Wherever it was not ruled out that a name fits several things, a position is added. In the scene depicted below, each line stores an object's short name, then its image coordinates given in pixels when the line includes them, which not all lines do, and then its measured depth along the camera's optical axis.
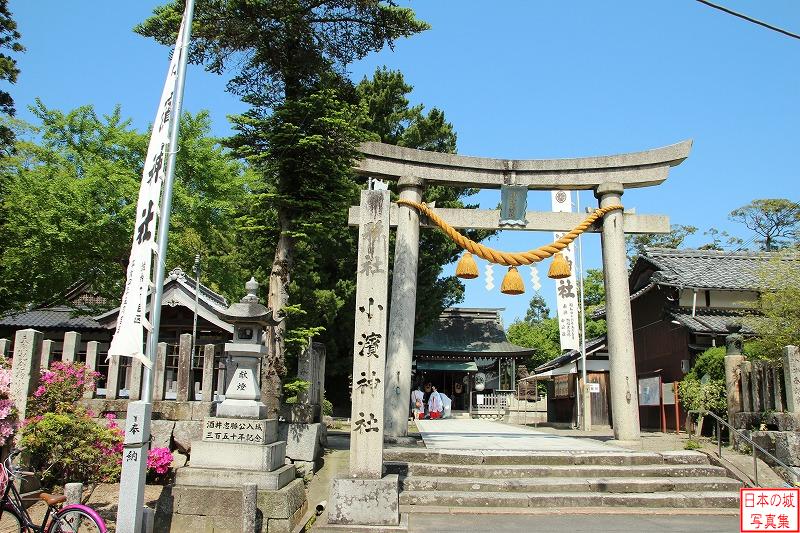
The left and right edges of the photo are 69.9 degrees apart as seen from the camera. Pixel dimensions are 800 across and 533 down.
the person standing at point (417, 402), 27.02
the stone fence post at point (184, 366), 11.05
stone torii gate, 12.23
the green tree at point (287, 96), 11.27
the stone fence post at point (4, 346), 10.34
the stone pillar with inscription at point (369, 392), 7.38
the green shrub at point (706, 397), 15.76
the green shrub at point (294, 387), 11.16
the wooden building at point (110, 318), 22.41
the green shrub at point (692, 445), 11.36
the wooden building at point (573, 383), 23.81
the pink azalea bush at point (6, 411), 8.68
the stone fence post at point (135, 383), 10.86
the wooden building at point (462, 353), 36.03
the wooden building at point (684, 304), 19.55
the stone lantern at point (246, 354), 8.81
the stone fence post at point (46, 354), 10.16
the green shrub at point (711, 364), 16.83
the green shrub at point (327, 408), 20.78
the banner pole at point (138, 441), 6.22
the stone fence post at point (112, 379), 11.19
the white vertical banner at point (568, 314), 23.16
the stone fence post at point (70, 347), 10.72
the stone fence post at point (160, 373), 11.09
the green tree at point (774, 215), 39.84
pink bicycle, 6.32
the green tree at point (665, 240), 42.50
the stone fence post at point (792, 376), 10.34
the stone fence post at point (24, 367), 9.57
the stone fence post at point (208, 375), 11.22
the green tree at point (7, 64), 19.64
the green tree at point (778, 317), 13.73
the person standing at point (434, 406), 29.36
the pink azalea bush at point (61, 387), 9.84
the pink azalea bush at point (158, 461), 9.98
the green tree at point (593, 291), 43.72
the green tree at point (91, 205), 20.33
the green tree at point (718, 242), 41.31
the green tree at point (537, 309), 71.56
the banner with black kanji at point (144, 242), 6.51
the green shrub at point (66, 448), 9.16
